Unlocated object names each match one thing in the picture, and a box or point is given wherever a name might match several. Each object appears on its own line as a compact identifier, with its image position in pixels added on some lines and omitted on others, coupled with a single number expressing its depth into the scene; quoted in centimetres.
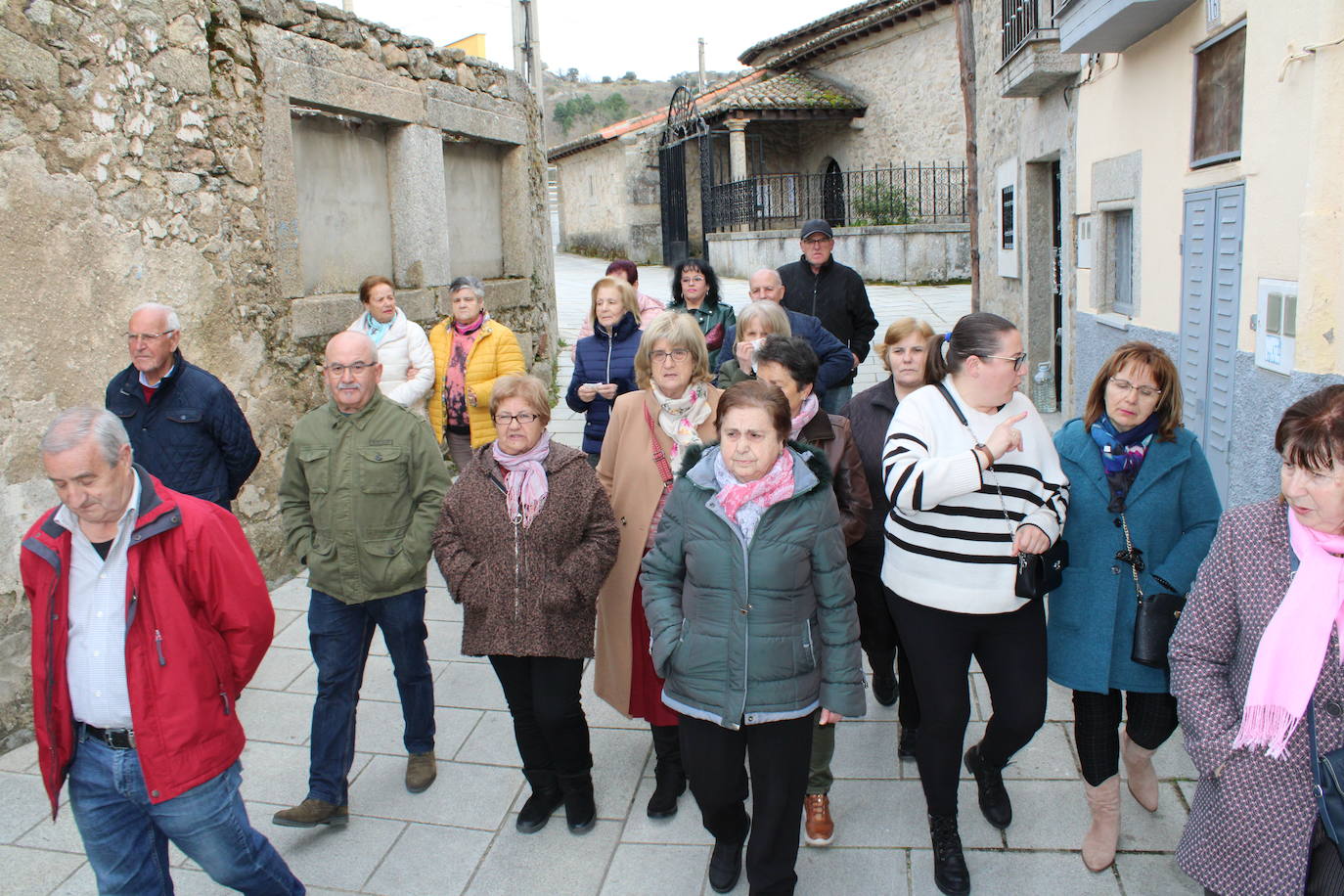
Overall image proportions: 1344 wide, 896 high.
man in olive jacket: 363
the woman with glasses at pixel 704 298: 617
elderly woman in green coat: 288
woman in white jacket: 609
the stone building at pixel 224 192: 461
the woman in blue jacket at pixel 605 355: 545
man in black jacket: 662
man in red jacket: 261
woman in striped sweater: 298
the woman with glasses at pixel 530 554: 346
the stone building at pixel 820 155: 1786
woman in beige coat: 376
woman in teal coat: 308
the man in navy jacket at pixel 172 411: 434
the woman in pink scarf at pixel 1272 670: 221
